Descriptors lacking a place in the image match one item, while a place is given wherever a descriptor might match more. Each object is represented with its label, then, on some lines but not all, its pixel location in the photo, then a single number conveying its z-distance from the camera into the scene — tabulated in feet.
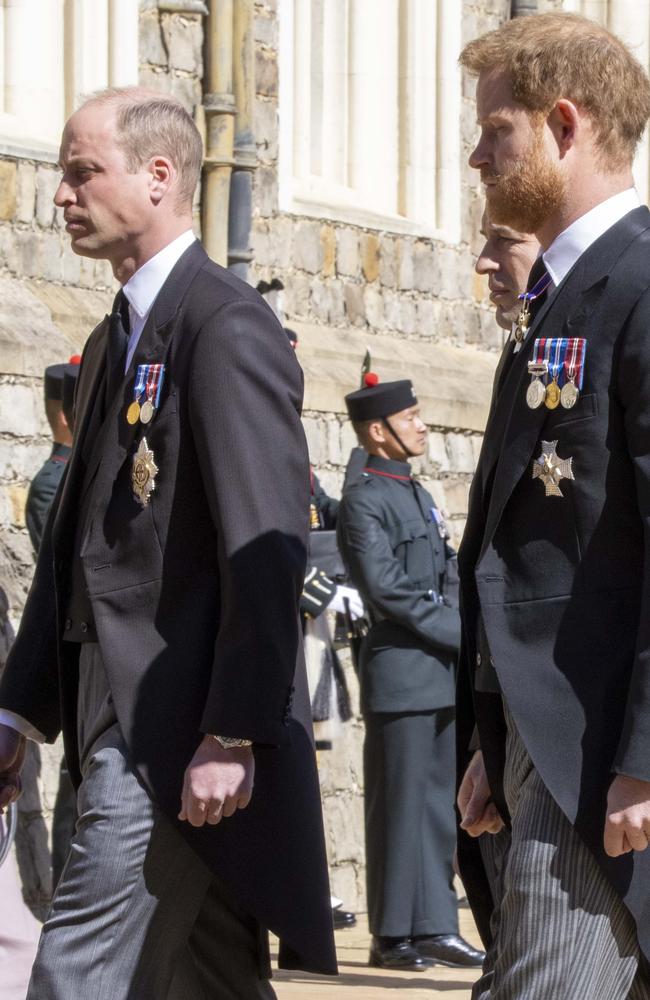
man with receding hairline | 16.19
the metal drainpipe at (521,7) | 58.95
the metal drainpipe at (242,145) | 46.04
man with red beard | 13.84
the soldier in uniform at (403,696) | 34.85
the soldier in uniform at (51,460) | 34.32
